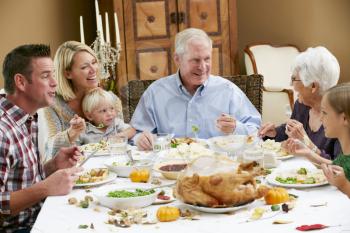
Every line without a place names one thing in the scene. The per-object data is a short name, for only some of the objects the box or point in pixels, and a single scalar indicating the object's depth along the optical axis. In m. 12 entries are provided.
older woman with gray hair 2.75
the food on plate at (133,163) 2.18
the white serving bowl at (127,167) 2.15
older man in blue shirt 3.22
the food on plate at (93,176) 2.04
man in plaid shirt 1.99
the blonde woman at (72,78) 3.18
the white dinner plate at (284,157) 2.30
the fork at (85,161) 2.27
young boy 3.14
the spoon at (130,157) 2.28
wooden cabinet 5.03
